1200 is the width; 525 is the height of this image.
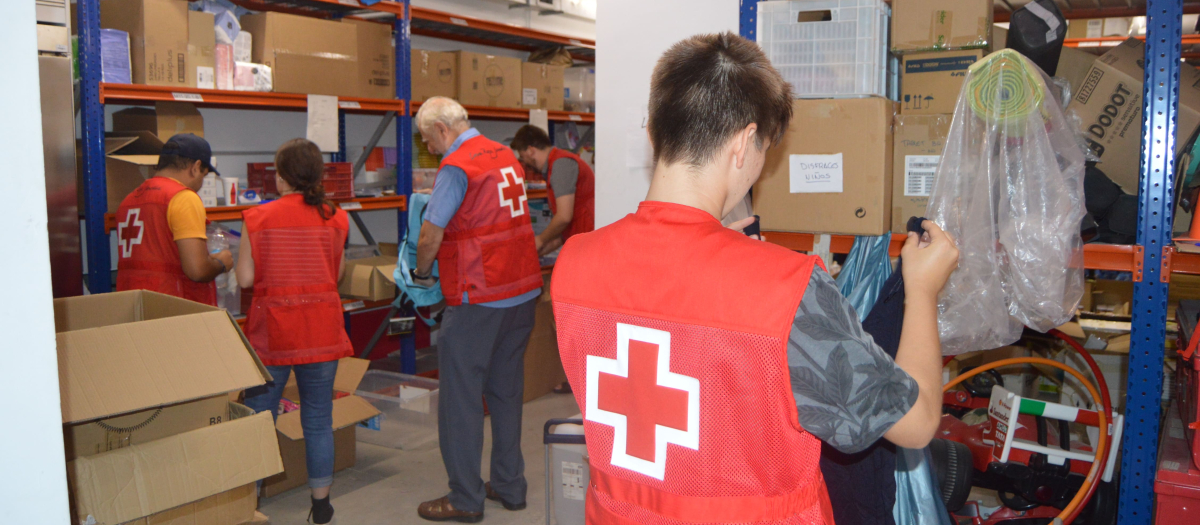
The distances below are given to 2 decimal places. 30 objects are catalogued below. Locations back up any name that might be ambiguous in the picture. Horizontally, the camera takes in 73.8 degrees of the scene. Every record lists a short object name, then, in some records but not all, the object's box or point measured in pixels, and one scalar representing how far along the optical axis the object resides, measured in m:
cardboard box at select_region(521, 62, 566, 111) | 5.80
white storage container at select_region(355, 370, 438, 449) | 4.21
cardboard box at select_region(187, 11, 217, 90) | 3.74
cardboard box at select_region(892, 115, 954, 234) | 2.00
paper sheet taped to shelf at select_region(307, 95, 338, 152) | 4.30
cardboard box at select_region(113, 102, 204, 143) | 3.78
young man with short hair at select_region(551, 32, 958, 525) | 1.00
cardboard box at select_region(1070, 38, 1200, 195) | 2.04
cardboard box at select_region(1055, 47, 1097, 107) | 2.11
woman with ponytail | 3.04
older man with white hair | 3.16
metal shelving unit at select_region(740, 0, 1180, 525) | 1.82
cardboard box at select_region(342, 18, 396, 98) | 4.58
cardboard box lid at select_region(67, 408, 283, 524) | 1.55
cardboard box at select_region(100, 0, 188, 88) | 3.58
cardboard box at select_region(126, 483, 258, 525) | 1.71
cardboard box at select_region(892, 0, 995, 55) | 1.94
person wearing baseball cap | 3.06
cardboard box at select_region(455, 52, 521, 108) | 5.33
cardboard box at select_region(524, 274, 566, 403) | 4.93
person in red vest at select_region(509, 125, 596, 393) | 4.26
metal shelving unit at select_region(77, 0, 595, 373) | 3.46
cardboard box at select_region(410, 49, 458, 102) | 5.10
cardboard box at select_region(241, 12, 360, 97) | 4.10
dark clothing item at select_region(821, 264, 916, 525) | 1.61
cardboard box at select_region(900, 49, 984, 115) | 1.99
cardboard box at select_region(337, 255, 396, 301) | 4.47
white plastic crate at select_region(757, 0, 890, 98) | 2.01
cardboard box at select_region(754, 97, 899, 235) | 2.00
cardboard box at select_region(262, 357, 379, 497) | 3.52
